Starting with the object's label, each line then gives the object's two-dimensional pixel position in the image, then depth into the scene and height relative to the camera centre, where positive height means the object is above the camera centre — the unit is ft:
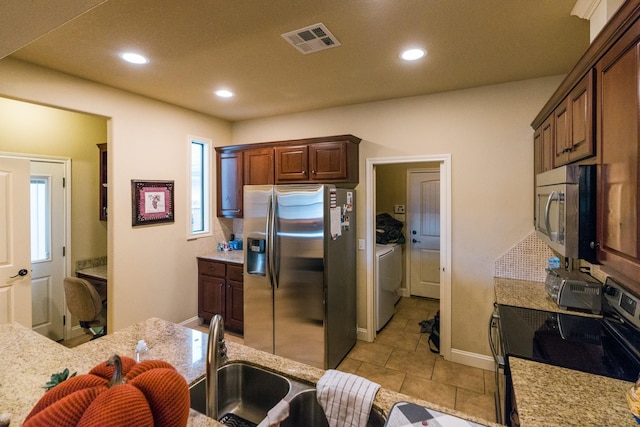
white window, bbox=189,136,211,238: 13.02 +1.06
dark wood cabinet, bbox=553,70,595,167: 4.66 +1.48
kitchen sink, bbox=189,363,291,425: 4.17 -2.55
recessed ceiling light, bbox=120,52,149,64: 7.46 +3.84
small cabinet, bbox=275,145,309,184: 11.51 +1.81
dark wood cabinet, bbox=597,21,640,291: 3.37 +0.63
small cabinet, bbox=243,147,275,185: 12.26 +1.84
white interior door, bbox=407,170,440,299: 16.22 -1.22
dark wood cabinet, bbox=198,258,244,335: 11.91 -3.29
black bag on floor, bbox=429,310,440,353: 10.82 -4.60
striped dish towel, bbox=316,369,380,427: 3.34 -2.11
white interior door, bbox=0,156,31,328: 9.00 -0.94
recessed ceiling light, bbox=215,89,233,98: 10.16 +3.99
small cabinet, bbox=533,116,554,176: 7.05 +1.61
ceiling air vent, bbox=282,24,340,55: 6.38 +3.78
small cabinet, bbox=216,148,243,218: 13.08 +1.25
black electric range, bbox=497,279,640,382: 4.64 -2.25
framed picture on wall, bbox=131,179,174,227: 10.54 +0.33
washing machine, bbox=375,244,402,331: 12.09 -3.06
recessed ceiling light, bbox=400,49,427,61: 7.34 +3.83
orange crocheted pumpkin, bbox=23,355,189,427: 1.70 -1.15
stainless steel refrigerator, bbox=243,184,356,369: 9.41 -1.97
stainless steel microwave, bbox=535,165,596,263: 4.53 -0.02
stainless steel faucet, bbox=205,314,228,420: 3.14 -1.61
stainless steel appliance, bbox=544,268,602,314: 6.30 -1.73
